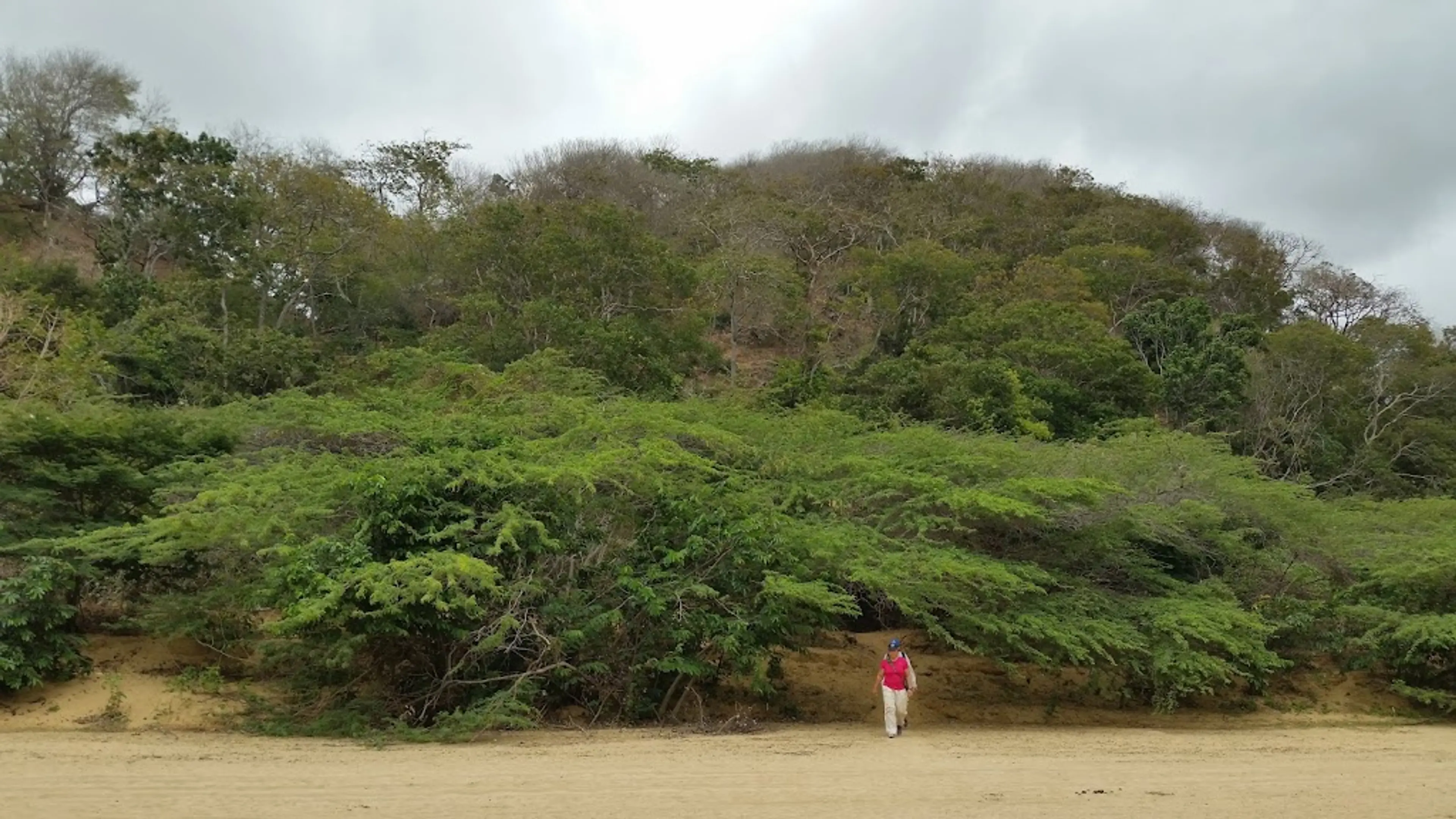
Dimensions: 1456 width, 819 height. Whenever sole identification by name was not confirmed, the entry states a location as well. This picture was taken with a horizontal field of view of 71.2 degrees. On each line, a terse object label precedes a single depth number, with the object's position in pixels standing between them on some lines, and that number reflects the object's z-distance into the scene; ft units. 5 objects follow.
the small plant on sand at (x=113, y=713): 45.85
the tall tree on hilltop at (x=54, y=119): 120.16
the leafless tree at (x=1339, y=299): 139.54
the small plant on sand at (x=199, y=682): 48.83
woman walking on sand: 44.98
